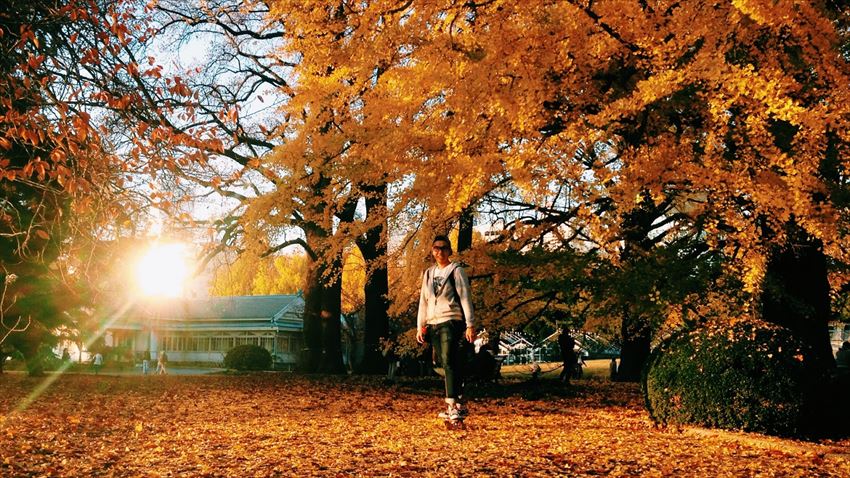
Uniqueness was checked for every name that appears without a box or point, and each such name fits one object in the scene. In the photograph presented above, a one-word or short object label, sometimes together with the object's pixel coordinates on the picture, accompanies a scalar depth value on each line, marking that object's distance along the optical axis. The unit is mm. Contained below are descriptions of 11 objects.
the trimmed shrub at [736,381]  6398
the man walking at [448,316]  6500
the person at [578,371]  26841
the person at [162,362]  31422
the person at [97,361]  36944
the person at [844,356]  16972
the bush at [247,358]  34906
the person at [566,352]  16578
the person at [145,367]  32219
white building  47969
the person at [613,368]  22138
